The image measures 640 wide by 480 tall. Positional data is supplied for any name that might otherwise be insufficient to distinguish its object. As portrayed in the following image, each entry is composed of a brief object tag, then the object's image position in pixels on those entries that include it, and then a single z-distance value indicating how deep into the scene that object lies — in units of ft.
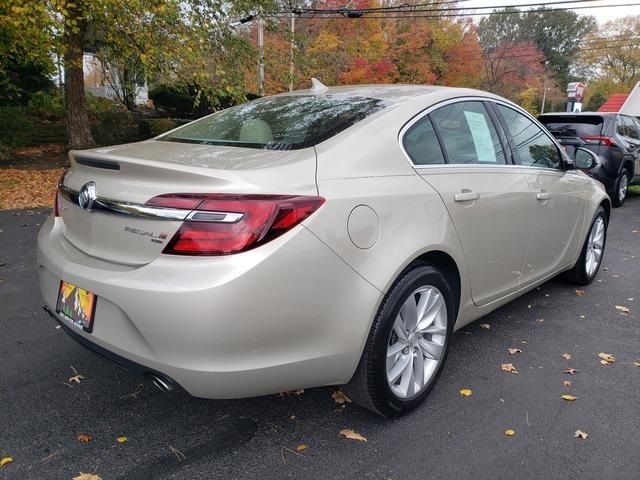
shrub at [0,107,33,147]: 41.16
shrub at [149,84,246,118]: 61.00
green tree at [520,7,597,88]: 194.59
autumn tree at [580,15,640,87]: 177.37
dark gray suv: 28.17
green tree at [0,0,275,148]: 24.58
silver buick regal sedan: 6.12
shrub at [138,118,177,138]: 51.57
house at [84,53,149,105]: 104.57
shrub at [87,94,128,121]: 49.12
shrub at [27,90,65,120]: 51.72
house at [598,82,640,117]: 106.32
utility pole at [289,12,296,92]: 37.45
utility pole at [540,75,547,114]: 163.22
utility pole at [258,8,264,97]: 37.32
